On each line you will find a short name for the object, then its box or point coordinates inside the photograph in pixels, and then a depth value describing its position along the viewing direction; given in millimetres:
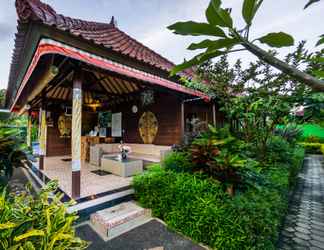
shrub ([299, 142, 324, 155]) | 11203
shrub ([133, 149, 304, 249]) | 1894
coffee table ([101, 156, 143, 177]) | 4348
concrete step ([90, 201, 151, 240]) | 2338
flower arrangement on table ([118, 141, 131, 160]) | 4699
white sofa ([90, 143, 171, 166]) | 5555
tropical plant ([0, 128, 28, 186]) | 1387
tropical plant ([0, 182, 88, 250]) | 1028
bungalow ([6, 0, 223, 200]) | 2674
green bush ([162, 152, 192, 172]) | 3084
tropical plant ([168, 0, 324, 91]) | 509
